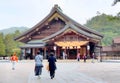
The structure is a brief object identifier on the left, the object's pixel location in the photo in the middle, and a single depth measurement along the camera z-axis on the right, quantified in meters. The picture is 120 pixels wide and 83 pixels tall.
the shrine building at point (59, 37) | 22.31
